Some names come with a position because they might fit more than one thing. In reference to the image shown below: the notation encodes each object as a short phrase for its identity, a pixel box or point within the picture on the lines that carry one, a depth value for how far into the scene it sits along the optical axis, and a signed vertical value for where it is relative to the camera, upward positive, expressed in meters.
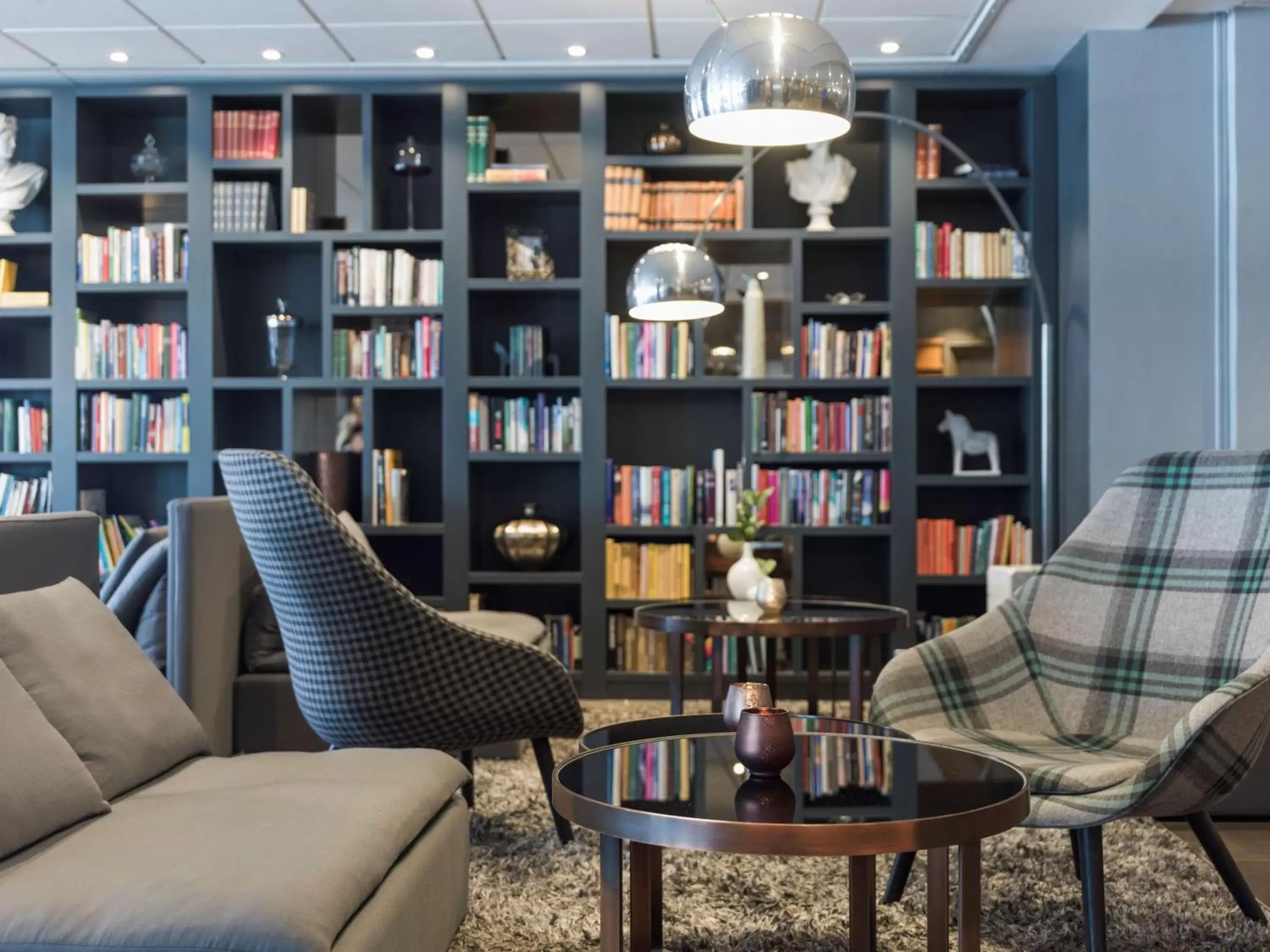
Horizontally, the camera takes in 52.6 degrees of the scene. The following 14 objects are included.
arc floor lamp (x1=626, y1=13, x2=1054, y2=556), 2.37 +0.75
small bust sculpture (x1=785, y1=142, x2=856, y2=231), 5.39 +1.30
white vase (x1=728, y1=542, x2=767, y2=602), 3.91 -0.27
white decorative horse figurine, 5.36 +0.19
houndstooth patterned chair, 2.74 -0.34
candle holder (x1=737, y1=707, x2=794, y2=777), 1.76 -0.35
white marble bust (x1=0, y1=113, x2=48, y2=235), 5.52 +1.36
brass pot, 5.39 -0.21
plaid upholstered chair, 2.59 -0.33
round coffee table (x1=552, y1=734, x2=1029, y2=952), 1.55 -0.41
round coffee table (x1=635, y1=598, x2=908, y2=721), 3.42 -0.36
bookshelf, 5.36 +0.82
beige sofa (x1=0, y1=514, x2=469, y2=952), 1.49 -0.47
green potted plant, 3.92 -0.22
